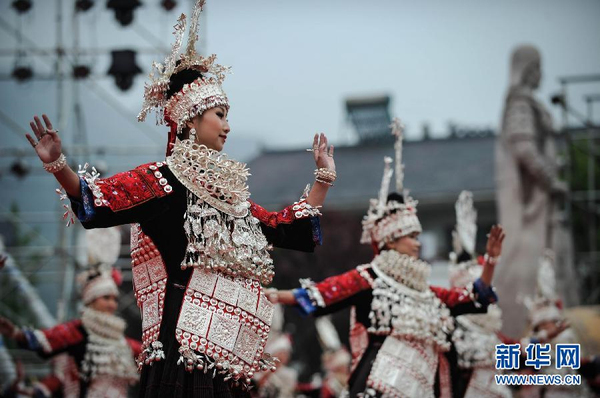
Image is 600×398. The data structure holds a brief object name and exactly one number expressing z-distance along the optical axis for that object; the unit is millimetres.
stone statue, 14398
